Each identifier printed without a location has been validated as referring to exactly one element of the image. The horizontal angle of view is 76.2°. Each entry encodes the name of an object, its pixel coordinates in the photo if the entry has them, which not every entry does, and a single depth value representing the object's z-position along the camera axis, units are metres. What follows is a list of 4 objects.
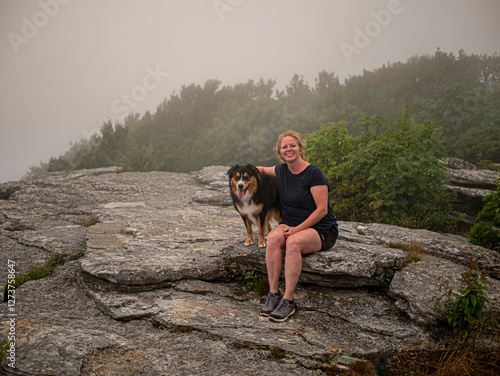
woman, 4.20
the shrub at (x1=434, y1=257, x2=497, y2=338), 3.71
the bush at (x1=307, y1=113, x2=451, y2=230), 8.52
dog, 5.08
